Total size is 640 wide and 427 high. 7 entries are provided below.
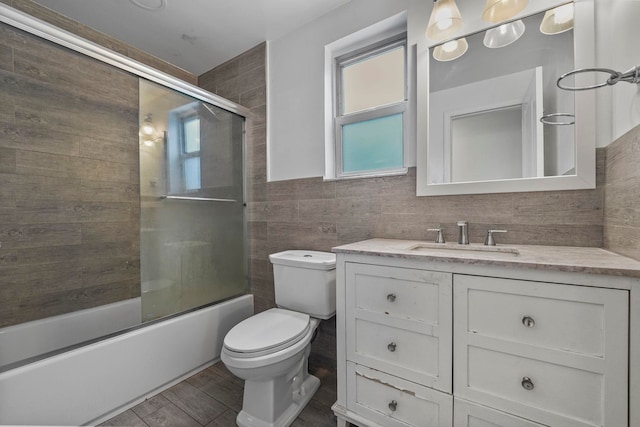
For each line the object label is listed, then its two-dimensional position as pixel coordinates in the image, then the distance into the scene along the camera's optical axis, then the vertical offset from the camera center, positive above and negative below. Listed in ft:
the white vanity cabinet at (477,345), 2.50 -1.55
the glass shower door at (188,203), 5.41 +0.20
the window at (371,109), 5.44 +2.19
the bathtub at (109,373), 3.67 -2.69
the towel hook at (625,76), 2.69 +1.40
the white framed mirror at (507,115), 3.69 +1.50
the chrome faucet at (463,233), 4.24 -0.39
